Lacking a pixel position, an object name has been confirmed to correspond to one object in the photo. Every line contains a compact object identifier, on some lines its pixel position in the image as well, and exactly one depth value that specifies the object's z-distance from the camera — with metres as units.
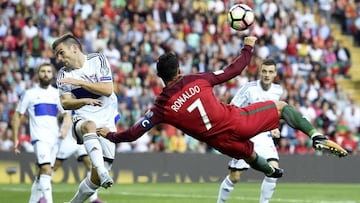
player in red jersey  12.44
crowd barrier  25.30
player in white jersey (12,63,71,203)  17.59
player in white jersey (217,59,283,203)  15.90
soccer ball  13.23
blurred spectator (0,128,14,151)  25.70
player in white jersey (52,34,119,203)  13.76
